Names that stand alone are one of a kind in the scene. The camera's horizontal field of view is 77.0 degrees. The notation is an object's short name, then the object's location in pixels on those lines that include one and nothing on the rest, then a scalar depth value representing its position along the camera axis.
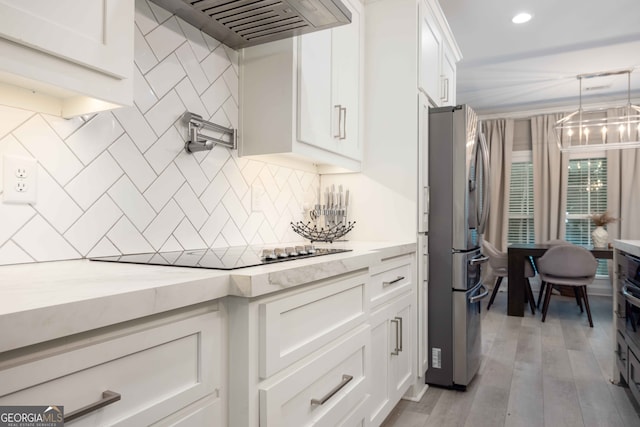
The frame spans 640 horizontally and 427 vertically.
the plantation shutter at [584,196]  5.48
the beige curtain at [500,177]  5.79
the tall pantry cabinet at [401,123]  2.30
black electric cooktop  1.09
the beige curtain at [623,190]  5.17
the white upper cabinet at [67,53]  0.82
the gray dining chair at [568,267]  4.00
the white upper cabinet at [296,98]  1.71
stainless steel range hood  1.39
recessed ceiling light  3.12
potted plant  4.77
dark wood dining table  4.26
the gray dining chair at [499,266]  4.64
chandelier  4.42
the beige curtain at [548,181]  5.52
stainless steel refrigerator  2.38
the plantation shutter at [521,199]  5.82
